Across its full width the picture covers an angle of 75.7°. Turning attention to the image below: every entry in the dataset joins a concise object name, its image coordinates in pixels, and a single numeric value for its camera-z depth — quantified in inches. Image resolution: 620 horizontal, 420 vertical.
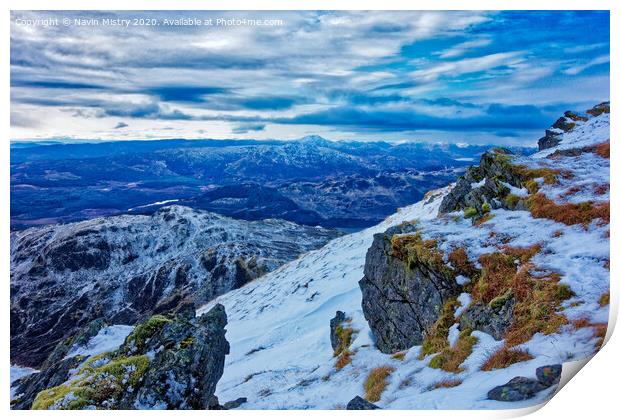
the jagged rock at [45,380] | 535.5
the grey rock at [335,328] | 741.3
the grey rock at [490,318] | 438.0
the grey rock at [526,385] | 383.2
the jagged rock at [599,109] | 666.5
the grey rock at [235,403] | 529.2
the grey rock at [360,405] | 428.4
